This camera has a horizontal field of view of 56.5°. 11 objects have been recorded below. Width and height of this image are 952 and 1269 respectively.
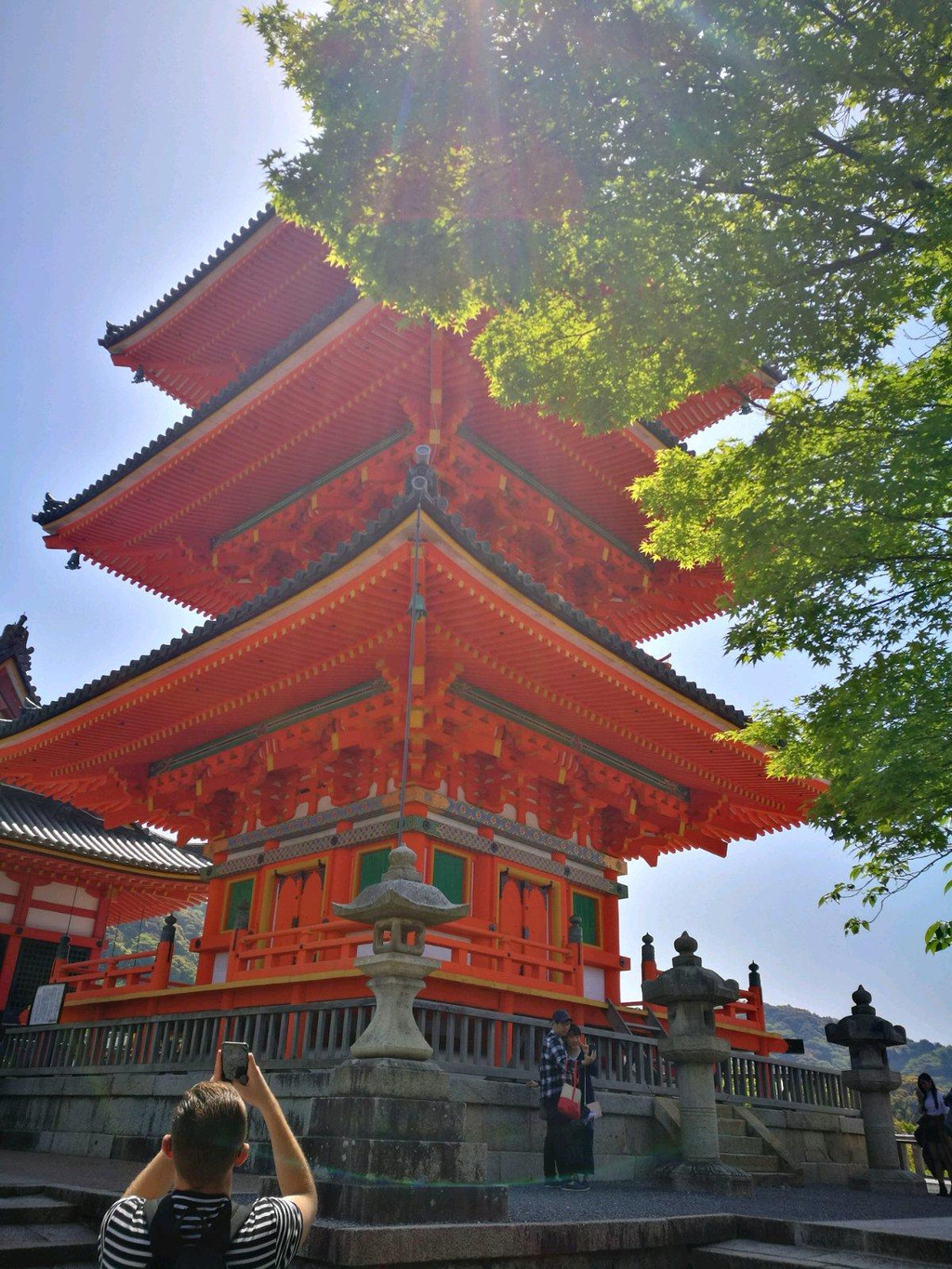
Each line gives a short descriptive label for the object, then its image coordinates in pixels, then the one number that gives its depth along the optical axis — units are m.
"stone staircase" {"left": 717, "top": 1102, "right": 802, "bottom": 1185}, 11.44
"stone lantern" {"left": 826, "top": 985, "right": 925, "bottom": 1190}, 12.89
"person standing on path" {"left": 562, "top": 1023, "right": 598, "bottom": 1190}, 8.68
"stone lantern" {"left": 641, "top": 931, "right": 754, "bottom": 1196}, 9.72
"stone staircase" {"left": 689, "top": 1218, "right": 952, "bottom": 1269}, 5.99
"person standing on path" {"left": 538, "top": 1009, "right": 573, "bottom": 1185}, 8.62
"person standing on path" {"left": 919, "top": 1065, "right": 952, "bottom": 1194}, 12.84
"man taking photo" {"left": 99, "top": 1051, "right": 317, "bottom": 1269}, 2.83
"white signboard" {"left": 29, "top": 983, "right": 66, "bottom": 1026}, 13.89
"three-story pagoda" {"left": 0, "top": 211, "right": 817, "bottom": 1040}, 10.84
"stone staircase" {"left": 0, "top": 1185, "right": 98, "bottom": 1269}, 5.45
